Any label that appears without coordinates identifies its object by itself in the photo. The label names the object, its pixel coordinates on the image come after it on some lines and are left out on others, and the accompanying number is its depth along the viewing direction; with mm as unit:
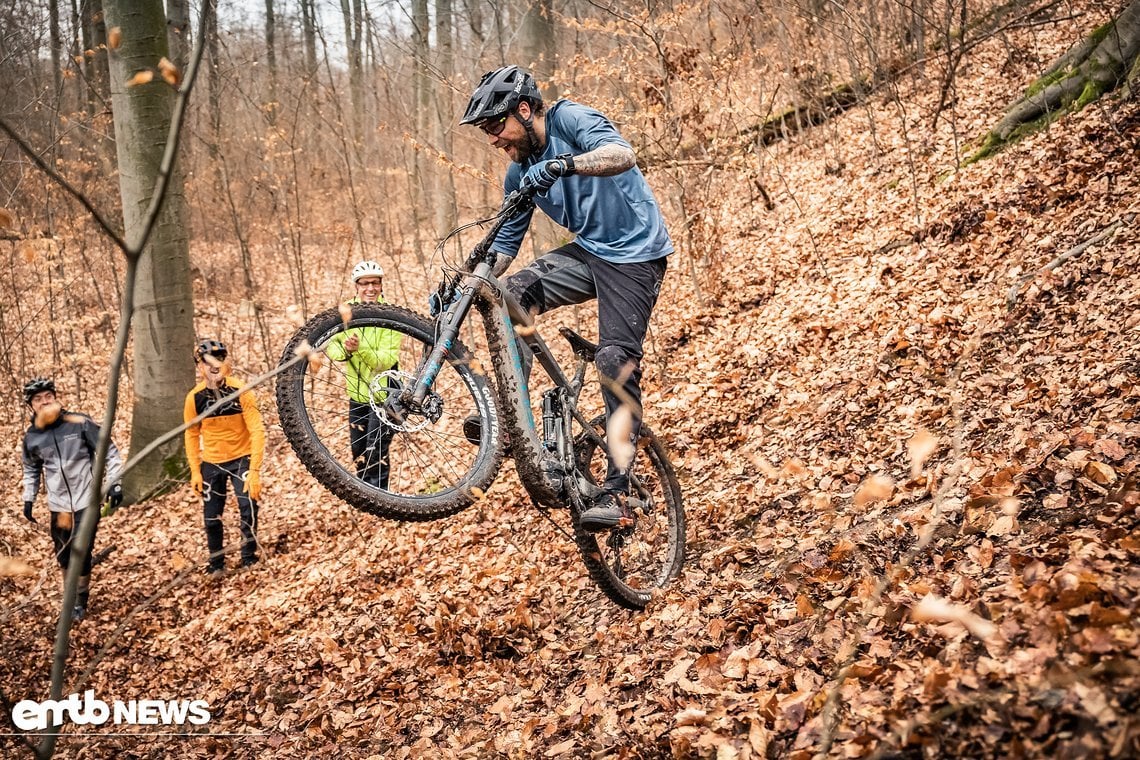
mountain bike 3645
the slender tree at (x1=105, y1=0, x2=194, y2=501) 7773
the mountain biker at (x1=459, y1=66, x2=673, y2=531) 3811
